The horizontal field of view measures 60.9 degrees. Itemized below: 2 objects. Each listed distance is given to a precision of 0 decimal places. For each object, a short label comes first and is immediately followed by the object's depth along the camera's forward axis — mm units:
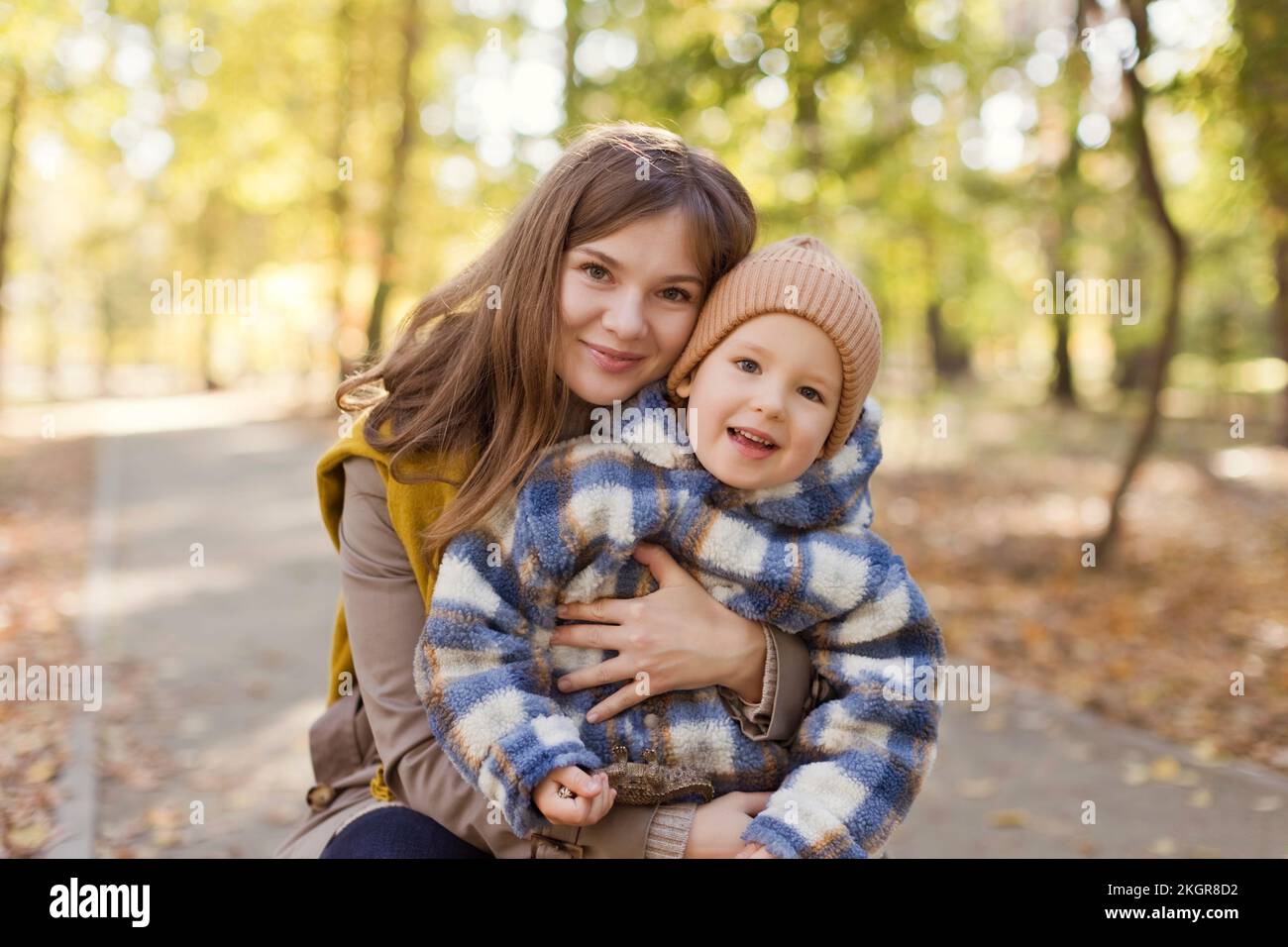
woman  2111
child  2012
